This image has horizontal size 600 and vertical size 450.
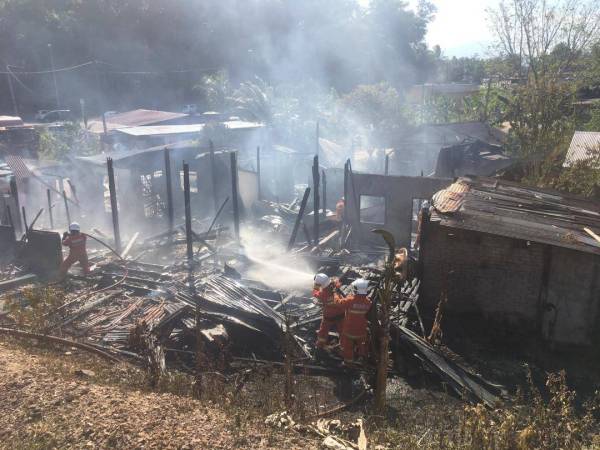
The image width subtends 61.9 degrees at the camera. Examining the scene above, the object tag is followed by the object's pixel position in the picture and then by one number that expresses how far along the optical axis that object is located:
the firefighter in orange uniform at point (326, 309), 8.31
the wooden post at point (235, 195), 15.06
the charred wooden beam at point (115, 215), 14.33
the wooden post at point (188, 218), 13.53
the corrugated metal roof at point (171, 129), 25.39
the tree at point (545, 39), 27.22
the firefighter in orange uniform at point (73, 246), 11.99
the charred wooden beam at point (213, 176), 17.89
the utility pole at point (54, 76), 47.85
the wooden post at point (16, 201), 15.69
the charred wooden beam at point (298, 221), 14.56
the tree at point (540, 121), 18.20
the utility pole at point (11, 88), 44.16
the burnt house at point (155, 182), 19.44
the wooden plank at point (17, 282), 11.81
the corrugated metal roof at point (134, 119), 34.22
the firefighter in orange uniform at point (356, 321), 7.90
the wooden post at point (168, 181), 15.98
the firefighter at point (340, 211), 16.16
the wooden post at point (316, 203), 14.31
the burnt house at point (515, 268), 8.82
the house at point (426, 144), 27.11
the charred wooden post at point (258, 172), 19.51
